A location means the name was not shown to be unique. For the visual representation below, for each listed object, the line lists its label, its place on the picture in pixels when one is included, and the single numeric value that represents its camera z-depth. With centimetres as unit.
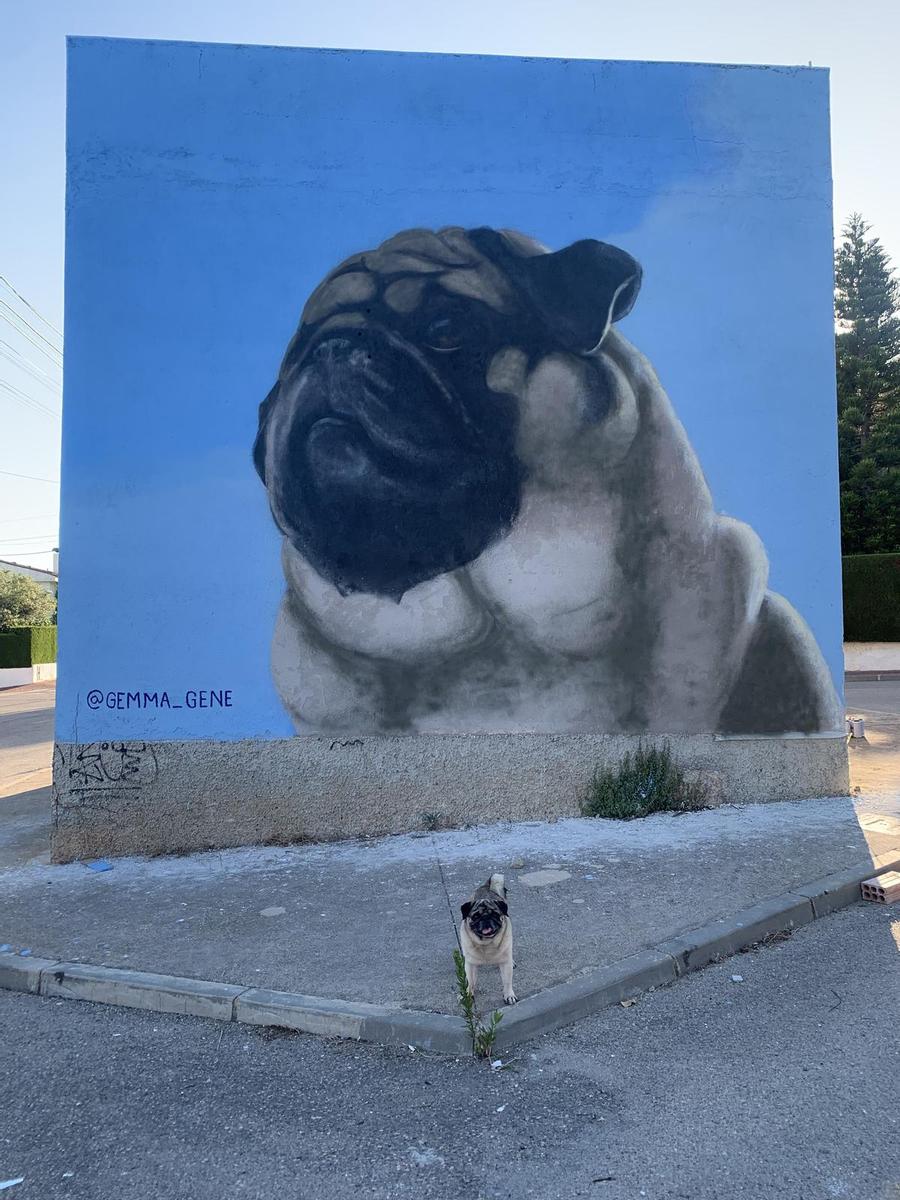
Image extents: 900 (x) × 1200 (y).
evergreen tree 2934
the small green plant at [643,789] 756
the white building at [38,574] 6402
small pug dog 397
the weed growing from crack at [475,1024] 379
